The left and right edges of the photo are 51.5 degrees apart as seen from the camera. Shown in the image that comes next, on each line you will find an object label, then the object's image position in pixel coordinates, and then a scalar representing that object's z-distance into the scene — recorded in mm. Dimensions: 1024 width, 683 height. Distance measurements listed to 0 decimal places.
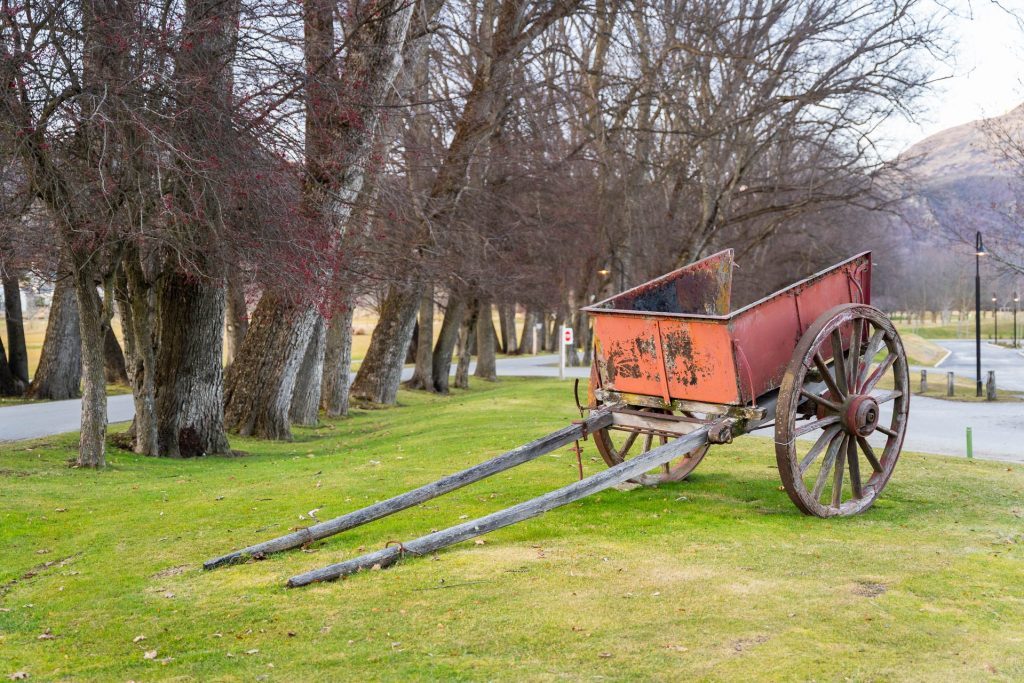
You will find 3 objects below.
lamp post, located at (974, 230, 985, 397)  35344
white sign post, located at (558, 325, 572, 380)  37159
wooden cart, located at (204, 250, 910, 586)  8430
